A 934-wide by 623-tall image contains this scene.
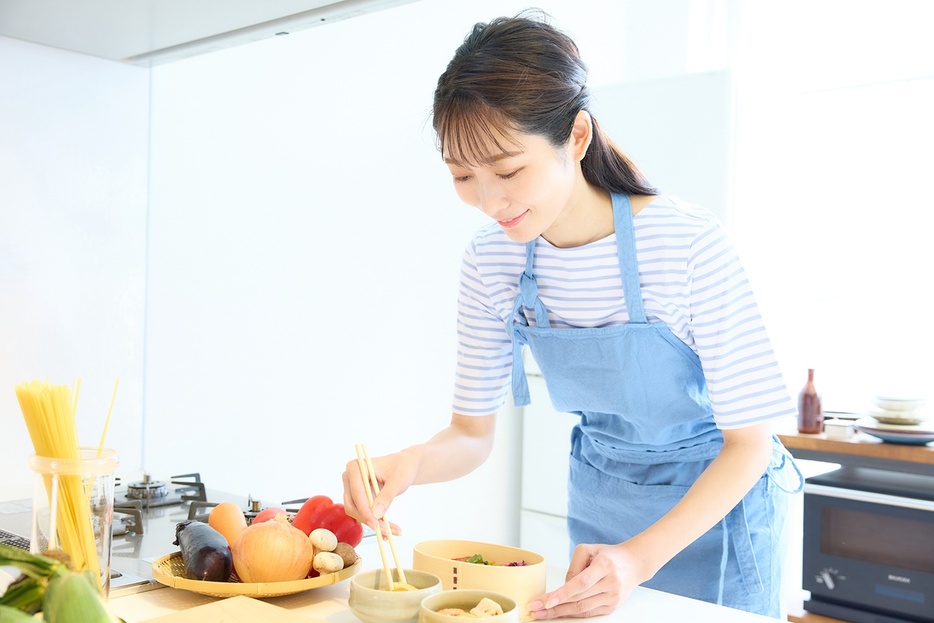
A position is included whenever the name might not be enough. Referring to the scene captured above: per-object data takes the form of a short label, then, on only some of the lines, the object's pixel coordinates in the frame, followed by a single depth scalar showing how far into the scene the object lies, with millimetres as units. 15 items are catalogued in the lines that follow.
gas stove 1167
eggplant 986
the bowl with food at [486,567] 934
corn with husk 458
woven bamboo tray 957
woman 1071
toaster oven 2346
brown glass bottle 2568
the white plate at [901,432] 2334
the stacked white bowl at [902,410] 2375
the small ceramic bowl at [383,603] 868
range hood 1450
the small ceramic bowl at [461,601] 824
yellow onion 981
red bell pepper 1130
